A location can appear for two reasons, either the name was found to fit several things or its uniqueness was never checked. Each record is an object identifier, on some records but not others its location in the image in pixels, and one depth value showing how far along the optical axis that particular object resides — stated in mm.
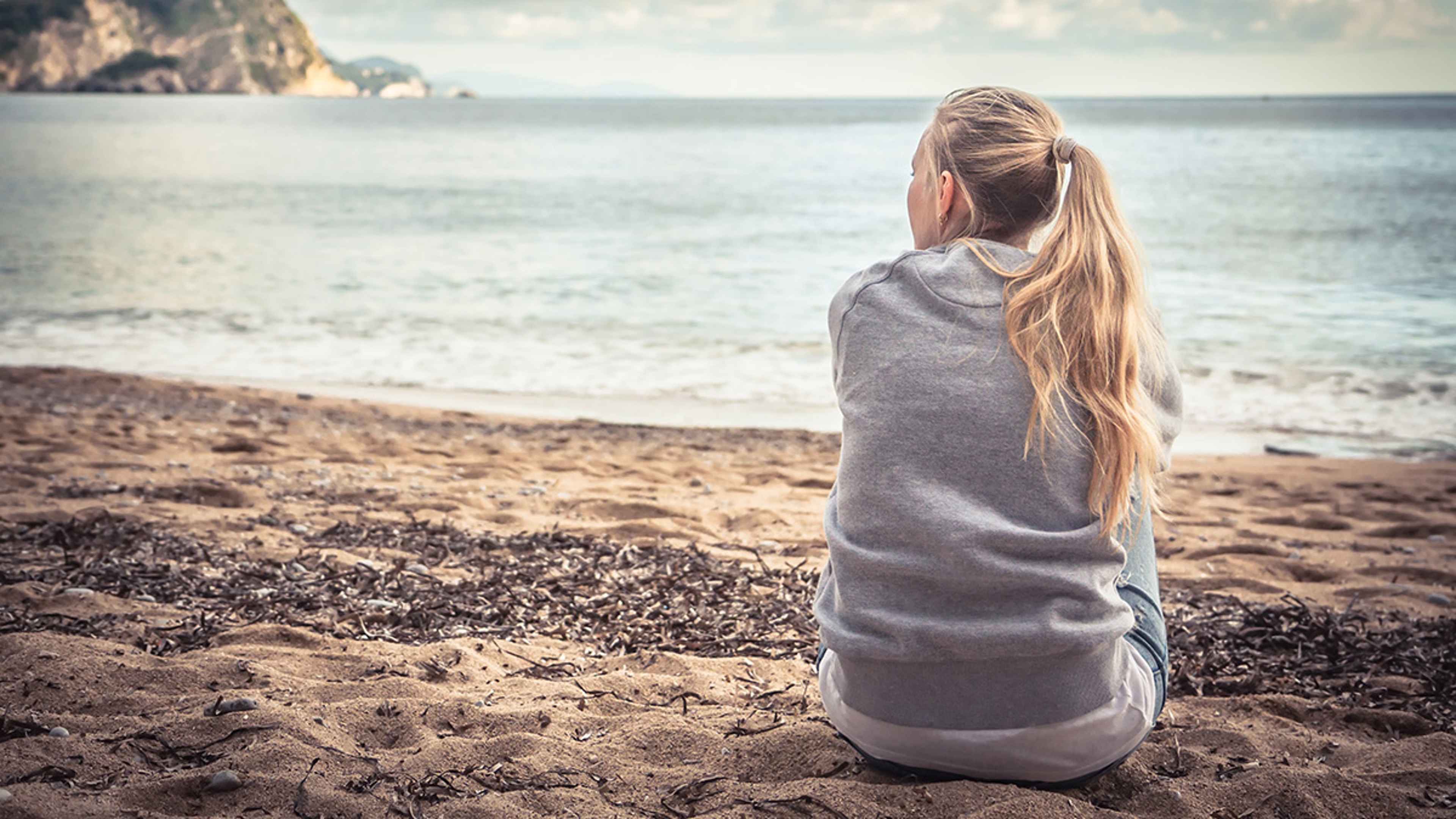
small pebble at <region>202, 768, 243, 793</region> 2012
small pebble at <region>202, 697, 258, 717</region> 2381
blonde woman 1674
